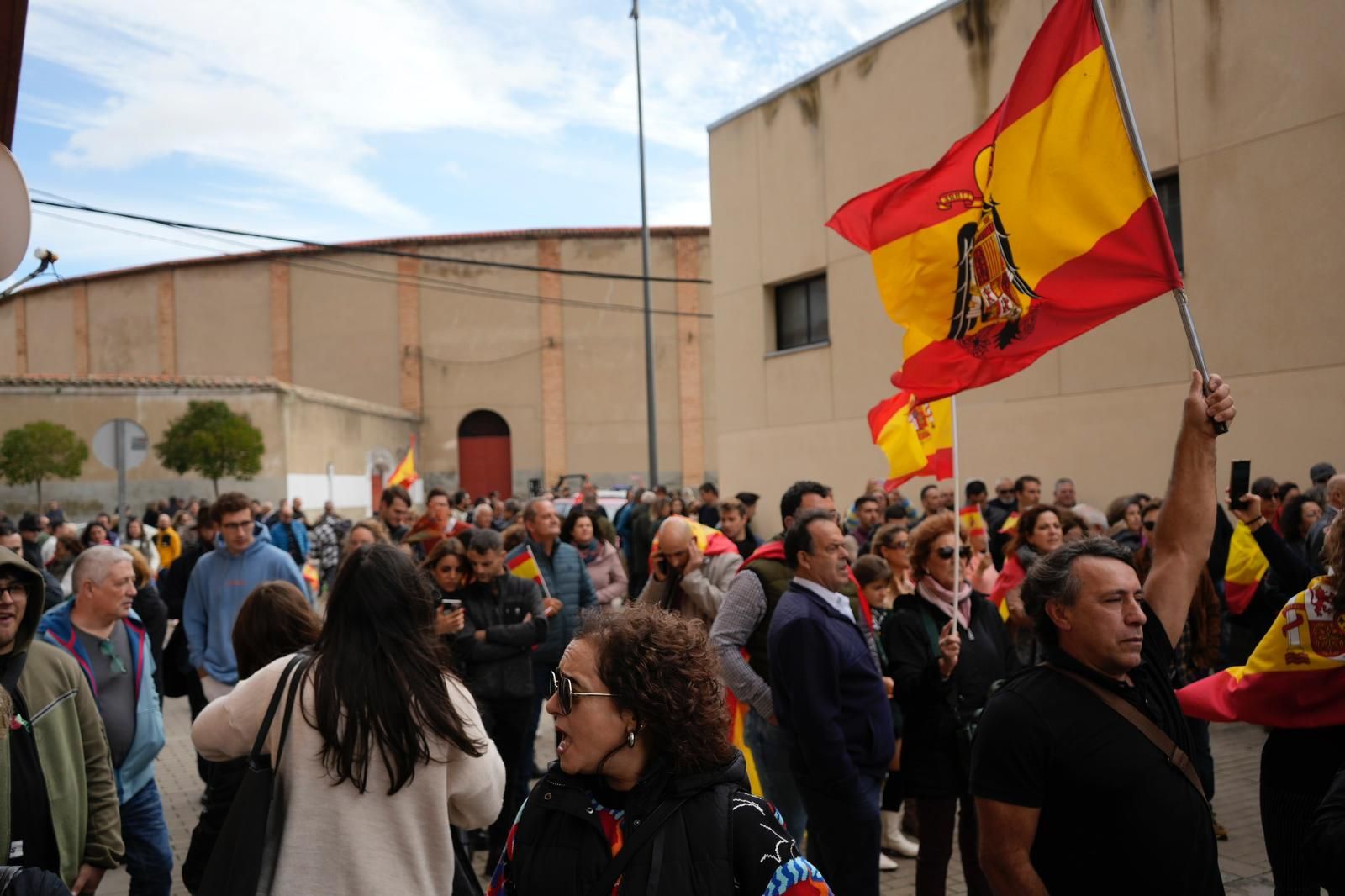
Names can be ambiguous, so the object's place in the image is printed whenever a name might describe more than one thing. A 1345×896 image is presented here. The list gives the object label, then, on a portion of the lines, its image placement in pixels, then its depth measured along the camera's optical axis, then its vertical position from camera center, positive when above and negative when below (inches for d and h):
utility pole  873.5 +103.0
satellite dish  167.5 +41.0
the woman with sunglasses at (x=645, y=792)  88.3 -26.7
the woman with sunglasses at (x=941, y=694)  198.4 -42.2
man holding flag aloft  111.6 -30.8
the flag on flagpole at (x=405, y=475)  625.6 +0.8
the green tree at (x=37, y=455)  1349.7 +41.0
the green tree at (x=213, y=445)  1349.7 +46.8
